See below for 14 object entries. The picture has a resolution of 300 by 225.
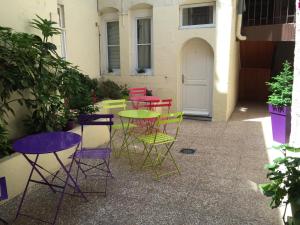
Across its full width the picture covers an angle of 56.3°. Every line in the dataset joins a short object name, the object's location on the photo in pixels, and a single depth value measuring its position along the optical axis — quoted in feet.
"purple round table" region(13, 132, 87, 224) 9.56
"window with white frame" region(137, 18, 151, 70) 27.40
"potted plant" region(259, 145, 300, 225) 6.65
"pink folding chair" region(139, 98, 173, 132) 17.21
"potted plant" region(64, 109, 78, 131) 15.89
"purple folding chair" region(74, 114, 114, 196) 11.97
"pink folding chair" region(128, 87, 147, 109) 25.33
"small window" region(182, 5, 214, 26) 24.30
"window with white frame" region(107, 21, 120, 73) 28.73
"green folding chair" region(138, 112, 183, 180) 13.37
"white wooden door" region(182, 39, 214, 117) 25.64
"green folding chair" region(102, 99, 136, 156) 16.67
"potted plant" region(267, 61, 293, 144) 18.16
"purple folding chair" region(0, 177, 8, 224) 8.80
